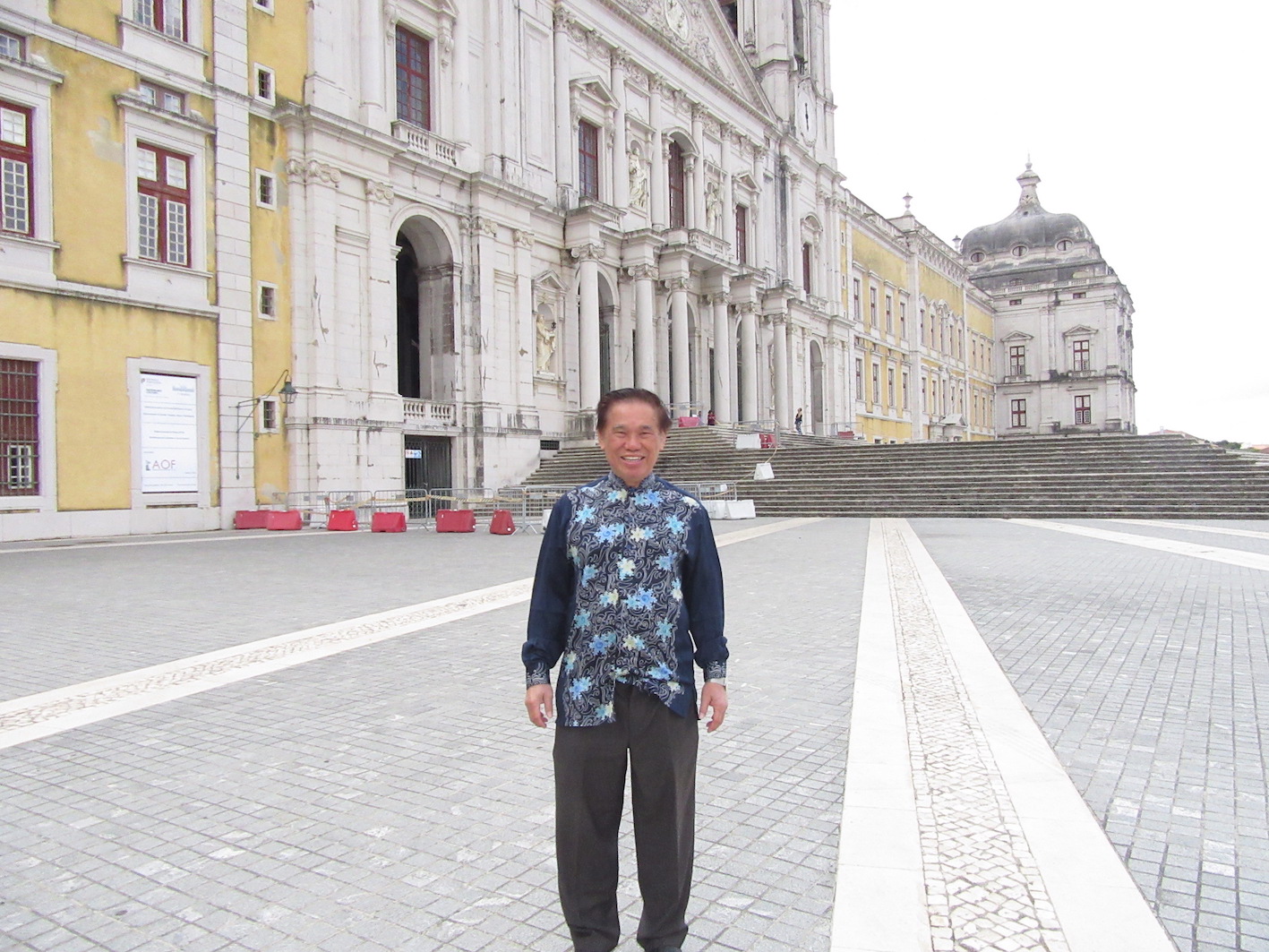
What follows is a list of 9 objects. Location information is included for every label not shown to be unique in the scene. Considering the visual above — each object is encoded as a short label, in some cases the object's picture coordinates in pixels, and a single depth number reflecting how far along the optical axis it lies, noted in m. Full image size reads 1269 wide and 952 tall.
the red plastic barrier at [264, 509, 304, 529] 20.31
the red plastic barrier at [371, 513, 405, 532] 20.09
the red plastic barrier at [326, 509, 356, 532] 20.66
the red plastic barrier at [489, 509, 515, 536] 18.86
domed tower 74.69
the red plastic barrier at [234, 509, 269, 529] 20.39
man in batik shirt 2.43
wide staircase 22.12
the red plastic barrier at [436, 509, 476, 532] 19.89
